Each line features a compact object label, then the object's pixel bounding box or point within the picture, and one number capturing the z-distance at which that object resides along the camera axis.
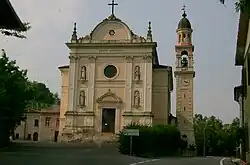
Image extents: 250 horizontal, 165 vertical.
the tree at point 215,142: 70.62
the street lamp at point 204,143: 67.40
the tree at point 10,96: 42.09
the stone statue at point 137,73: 60.91
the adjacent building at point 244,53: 20.34
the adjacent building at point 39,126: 76.94
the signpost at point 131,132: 37.14
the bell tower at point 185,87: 64.44
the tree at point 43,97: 47.88
